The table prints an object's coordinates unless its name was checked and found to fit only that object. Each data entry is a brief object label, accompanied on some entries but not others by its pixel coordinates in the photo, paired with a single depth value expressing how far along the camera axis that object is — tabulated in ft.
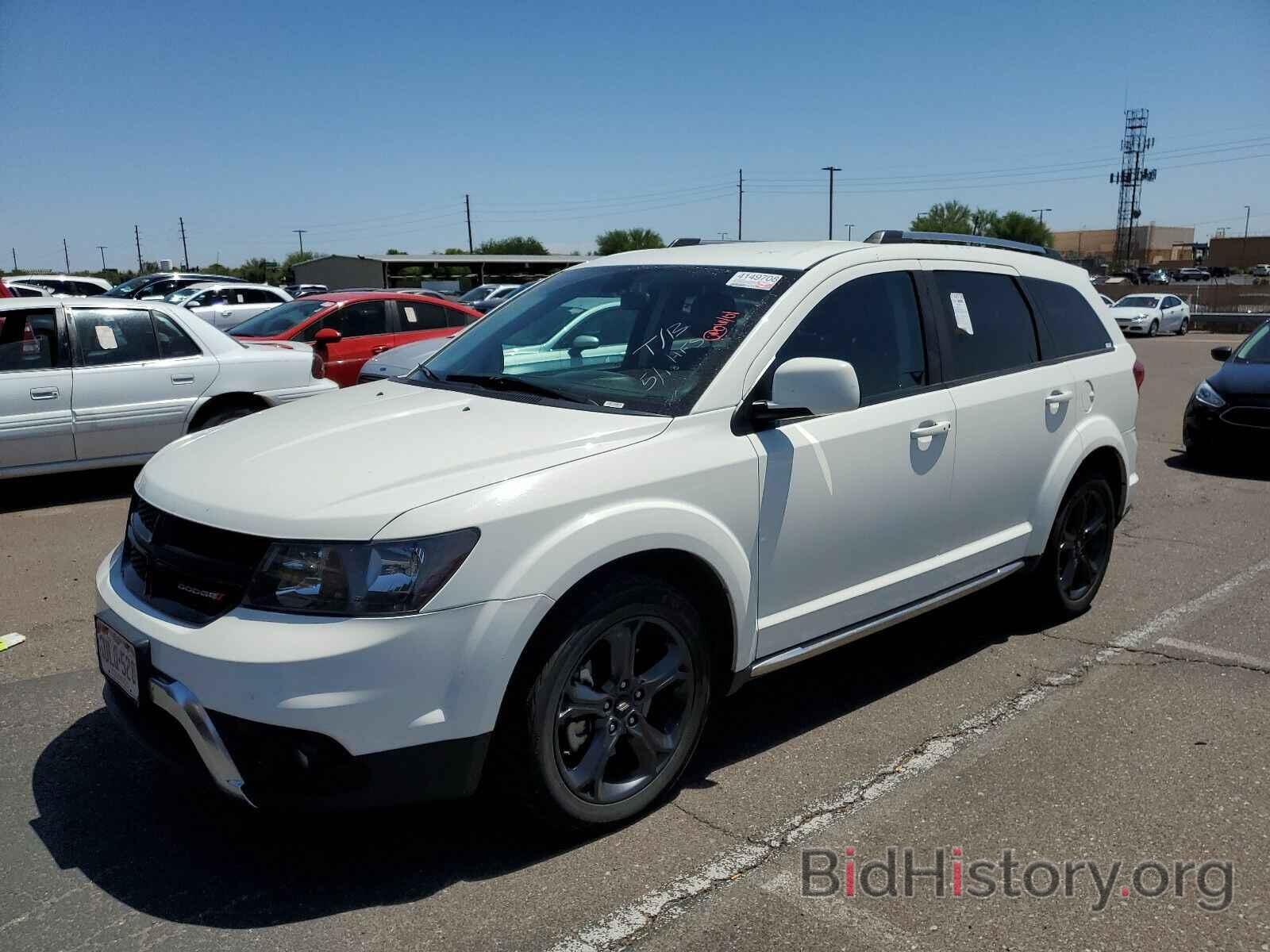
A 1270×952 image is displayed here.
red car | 38.40
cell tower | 339.16
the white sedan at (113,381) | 25.07
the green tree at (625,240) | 252.21
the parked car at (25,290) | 54.34
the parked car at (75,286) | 67.72
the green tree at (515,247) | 314.14
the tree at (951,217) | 297.16
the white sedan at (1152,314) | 106.63
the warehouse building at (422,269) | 200.23
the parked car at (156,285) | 89.95
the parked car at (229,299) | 68.13
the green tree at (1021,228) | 300.40
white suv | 9.01
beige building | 412.16
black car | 30.42
